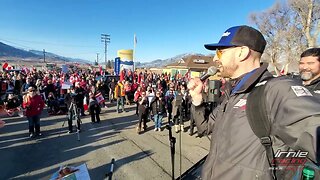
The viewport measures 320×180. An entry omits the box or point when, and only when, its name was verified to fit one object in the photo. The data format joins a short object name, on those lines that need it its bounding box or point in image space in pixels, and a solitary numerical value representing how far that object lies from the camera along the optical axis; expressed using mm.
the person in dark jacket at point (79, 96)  7990
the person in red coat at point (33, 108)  6450
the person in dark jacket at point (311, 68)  2282
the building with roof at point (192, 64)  35318
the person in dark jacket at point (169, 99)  8903
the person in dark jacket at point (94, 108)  8531
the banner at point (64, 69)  19646
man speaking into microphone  832
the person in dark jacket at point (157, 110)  7691
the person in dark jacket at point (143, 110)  7473
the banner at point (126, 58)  16580
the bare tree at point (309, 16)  15193
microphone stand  2508
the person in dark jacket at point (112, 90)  13147
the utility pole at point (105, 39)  46407
